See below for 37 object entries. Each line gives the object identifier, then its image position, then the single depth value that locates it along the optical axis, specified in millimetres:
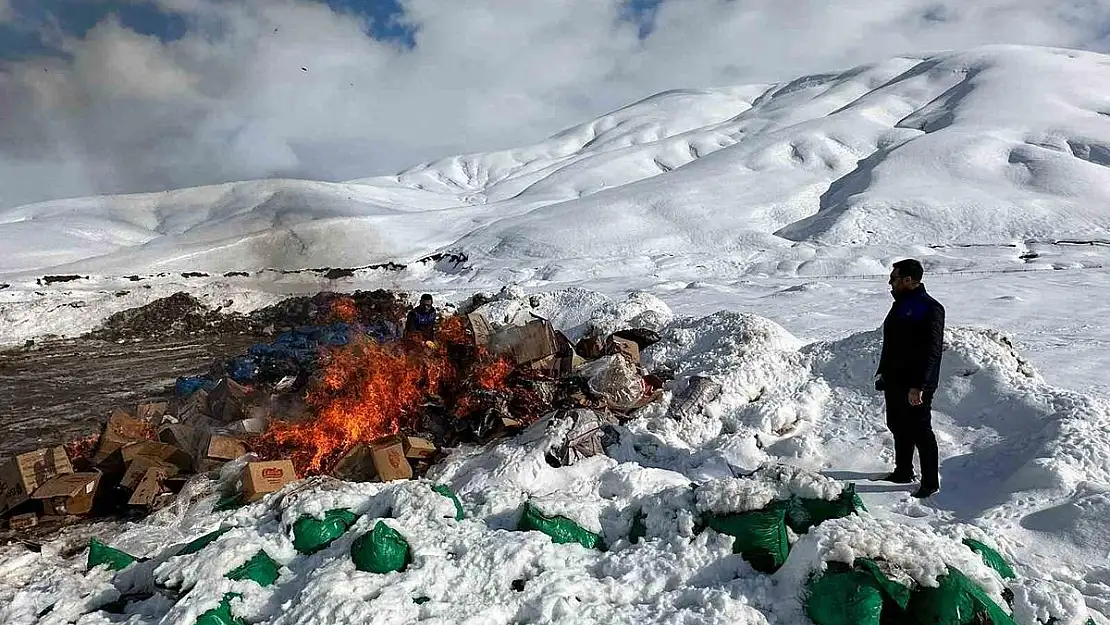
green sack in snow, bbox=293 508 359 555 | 3330
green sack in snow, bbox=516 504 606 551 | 3324
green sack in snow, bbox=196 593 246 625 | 2756
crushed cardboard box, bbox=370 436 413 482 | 4881
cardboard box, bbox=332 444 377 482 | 4934
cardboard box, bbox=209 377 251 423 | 6328
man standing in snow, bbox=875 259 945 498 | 3922
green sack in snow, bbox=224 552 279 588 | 3092
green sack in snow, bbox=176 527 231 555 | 3344
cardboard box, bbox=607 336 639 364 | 6973
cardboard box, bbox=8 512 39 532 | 4812
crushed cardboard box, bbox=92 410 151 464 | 5703
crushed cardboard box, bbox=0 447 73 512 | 4983
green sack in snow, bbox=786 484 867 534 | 3213
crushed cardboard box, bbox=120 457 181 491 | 5148
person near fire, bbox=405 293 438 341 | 8016
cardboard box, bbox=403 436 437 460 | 5262
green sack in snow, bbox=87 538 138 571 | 3523
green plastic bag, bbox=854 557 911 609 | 2562
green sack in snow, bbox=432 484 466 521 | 3598
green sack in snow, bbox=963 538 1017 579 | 2943
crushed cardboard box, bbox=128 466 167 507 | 4913
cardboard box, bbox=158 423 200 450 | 5762
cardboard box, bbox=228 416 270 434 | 5902
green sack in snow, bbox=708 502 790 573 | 2957
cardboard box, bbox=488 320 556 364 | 7008
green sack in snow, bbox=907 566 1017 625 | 2504
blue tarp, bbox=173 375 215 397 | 7434
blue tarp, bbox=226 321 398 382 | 7871
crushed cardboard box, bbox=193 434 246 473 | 5367
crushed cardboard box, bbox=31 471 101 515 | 4938
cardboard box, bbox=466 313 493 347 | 7446
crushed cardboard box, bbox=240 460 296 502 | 4500
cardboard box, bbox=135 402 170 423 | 6586
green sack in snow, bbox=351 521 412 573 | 3045
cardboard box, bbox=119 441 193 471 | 5398
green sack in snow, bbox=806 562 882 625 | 2508
